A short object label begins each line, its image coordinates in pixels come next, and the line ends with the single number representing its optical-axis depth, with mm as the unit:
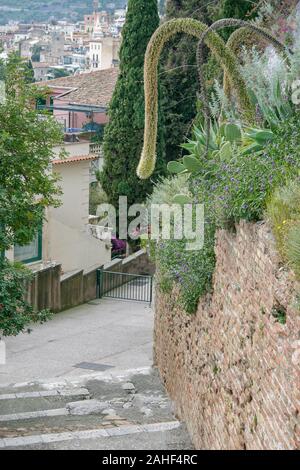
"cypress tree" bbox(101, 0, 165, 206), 29641
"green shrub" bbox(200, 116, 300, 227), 7512
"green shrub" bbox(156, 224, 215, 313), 9617
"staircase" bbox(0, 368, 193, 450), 9555
